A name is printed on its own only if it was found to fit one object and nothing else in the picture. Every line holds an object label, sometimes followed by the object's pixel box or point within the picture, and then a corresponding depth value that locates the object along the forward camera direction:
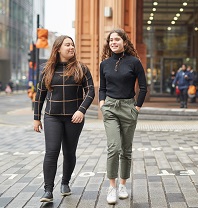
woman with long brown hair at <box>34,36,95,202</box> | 4.85
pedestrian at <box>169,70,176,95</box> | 31.31
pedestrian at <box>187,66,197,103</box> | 19.48
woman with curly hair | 4.83
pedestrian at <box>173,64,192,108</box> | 17.80
